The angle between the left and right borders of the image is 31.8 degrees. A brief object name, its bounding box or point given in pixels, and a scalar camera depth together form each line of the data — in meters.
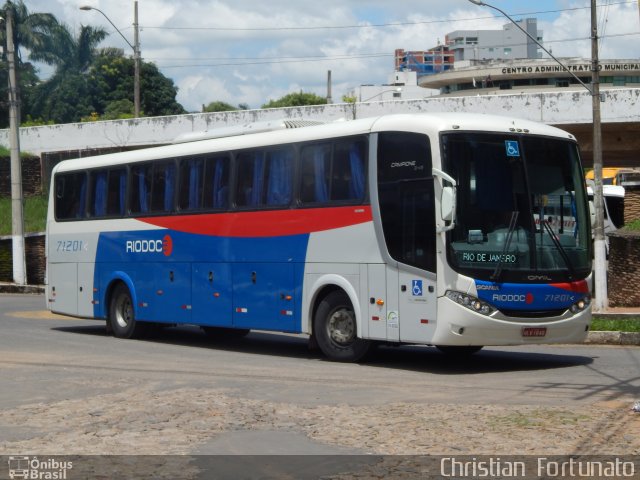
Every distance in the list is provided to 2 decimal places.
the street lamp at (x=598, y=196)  23.16
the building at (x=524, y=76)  96.94
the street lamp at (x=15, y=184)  34.66
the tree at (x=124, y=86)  90.00
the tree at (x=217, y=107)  118.16
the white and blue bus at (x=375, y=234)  13.62
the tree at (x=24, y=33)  74.50
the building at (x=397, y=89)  120.62
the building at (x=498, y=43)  151.49
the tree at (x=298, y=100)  104.03
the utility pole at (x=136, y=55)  46.56
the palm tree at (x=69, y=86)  87.62
